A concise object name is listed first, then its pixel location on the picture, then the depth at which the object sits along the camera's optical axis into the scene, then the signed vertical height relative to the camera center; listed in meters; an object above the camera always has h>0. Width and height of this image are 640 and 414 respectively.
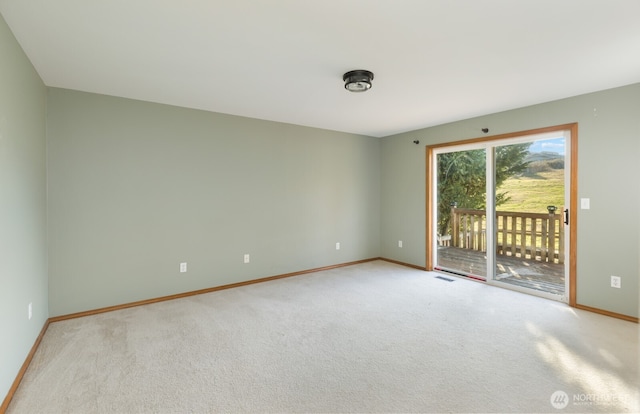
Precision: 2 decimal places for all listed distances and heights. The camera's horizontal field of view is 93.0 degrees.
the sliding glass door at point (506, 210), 3.67 -0.08
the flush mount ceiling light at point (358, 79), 2.65 +1.11
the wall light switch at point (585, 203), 3.30 +0.02
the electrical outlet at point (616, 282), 3.11 -0.80
